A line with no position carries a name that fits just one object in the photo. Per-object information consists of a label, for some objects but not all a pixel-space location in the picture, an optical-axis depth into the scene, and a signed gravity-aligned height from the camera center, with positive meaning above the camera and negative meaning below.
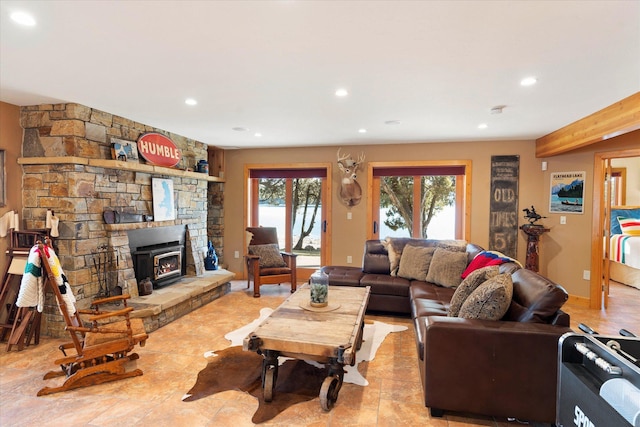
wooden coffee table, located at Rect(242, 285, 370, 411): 2.20 -0.93
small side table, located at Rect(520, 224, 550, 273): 4.79 -0.53
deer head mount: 5.52 +0.43
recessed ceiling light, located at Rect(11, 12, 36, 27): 1.79 +1.02
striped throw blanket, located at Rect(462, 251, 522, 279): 3.26 -0.54
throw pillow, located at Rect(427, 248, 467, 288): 3.86 -0.74
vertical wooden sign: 5.13 +0.03
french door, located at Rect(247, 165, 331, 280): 6.01 -0.07
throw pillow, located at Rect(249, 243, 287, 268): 5.28 -0.82
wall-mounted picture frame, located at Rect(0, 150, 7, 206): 3.31 +0.19
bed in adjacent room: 5.59 -0.65
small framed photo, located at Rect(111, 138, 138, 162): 3.82 +0.64
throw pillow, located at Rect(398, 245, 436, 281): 4.20 -0.73
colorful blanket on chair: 2.64 -0.65
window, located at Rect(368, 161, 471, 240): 5.50 +0.08
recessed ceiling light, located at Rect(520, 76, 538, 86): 2.62 +1.03
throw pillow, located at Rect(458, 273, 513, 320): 2.24 -0.65
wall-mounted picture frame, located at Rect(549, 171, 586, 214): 4.73 +0.22
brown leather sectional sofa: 2.02 -0.97
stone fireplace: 3.43 +0.16
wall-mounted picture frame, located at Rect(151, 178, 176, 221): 4.45 +0.05
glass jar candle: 2.93 -0.77
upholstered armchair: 5.05 -0.90
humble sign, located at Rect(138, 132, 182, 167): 4.25 +0.74
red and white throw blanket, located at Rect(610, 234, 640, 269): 5.51 -0.72
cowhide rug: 2.38 -1.41
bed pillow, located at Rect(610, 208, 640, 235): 6.31 -0.13
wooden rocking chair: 2.53 -1.16
